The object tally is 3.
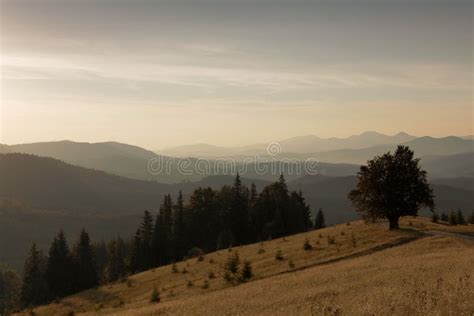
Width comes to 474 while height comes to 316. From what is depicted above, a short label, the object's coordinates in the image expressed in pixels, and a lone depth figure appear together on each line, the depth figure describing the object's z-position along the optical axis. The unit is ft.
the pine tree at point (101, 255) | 412.77
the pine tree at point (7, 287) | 433.48
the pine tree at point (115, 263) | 332.39
